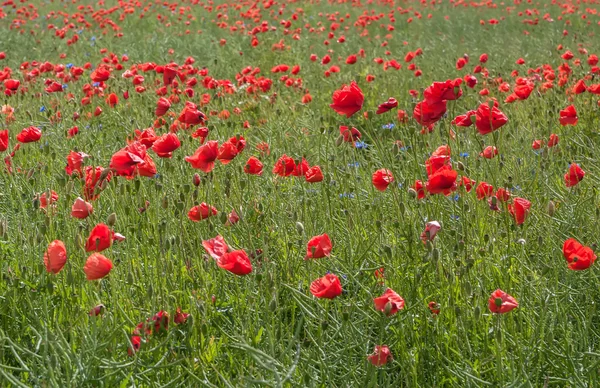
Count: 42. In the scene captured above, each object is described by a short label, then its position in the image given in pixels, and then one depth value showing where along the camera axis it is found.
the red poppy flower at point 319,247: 3.49
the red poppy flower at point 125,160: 3.94
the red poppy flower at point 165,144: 4.44
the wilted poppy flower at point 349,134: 5.08
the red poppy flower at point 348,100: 4.41
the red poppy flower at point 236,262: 3.27
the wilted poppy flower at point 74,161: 4.79
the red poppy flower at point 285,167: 4.67
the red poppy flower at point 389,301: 3.17
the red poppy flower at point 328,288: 3.11
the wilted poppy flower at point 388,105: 4.61
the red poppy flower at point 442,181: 3.82
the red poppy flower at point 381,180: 4.64
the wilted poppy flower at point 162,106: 5.86
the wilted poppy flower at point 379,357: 3.15
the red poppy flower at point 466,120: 4.63
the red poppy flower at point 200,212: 4.48
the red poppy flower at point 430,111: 4.35
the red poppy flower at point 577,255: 3.29
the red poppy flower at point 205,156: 4.29
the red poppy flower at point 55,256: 3.41
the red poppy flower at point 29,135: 5.16
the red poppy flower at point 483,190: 4.76
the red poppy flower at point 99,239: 3.42
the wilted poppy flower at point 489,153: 4.88
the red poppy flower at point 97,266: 3.29
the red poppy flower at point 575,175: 4.38
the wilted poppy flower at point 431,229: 3.71
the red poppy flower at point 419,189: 4.62
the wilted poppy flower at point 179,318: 3.69
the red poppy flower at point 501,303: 3.08
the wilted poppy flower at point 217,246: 3.56
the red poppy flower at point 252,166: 4.66
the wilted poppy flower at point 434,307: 3.79
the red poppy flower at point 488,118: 4.32
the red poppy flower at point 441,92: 4.25
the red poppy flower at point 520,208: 4.10
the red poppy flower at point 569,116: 5.96
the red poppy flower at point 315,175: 4.80
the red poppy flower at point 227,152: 4.33
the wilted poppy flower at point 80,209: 3.91
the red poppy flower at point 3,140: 4.93
